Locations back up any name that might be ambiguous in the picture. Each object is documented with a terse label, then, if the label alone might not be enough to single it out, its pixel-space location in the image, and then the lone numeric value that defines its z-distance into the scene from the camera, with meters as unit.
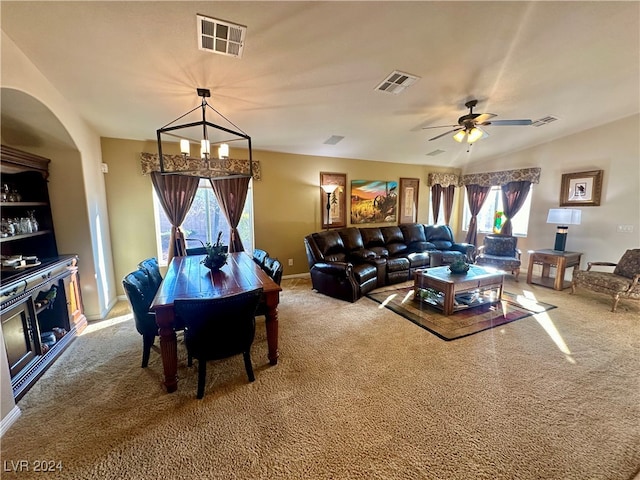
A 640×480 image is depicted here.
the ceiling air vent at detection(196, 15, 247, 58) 1.99
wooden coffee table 3.52
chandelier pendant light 2.44
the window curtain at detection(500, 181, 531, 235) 5.70
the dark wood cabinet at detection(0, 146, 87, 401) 2.17
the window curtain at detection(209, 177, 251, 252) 4.56
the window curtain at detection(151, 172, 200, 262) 4.17
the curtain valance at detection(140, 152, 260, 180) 4.08
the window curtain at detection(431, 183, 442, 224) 6.81
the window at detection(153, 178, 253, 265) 4.44
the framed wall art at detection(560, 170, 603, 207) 4.70
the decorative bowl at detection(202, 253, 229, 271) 2.89
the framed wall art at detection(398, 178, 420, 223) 6.48
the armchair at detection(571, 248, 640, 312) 3.59
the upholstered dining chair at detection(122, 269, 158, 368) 2.15
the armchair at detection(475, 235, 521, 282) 5.20
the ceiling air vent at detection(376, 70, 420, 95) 2.81
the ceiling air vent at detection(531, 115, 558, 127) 4.21
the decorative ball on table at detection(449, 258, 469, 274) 3.85
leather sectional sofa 4.20
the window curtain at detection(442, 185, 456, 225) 6.97
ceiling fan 3.15
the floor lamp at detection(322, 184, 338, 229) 5.22
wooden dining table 2.04
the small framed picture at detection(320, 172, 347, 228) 5.52
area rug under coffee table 3.16
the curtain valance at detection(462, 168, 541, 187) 5.52
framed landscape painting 5.91
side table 4.55
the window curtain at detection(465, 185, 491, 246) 6.56
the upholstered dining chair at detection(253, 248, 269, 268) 3.36
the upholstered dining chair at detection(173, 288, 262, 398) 1.86
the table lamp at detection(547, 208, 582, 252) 4.66
